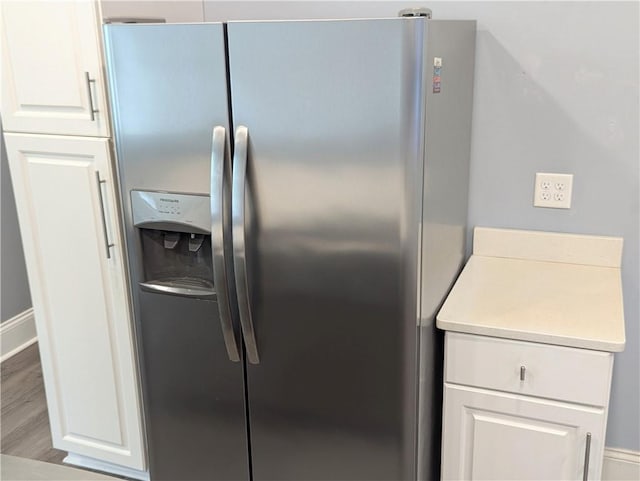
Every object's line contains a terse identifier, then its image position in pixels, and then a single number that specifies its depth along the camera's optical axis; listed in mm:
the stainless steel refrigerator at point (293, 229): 1549
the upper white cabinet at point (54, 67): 1921
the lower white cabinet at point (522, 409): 1691
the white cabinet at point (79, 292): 2078
